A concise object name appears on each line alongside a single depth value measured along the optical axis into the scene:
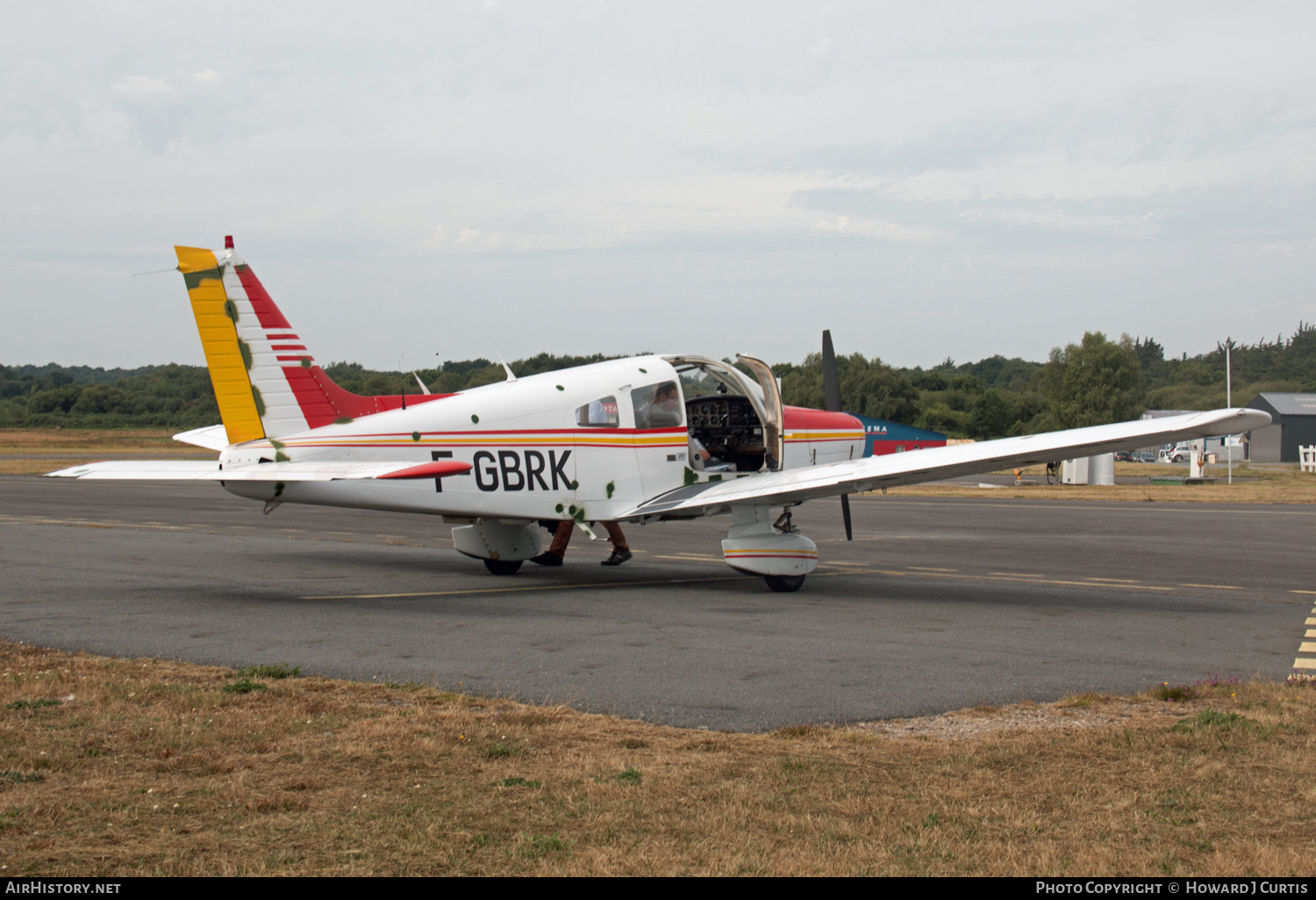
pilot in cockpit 14.38
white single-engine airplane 12.64
